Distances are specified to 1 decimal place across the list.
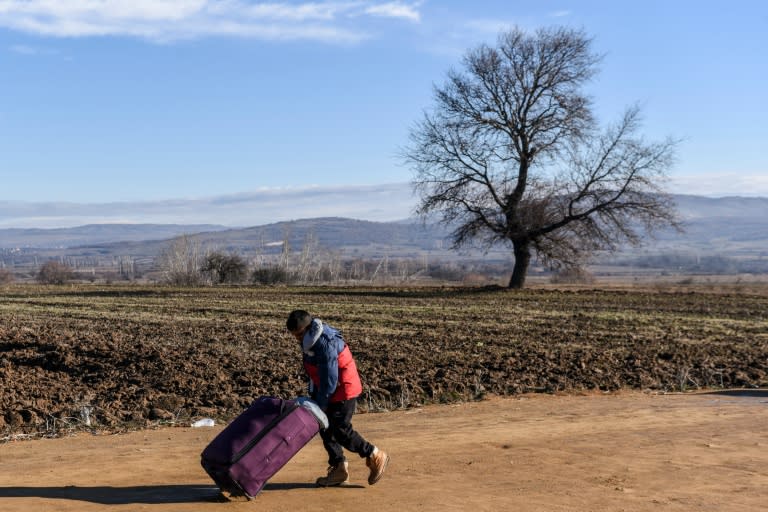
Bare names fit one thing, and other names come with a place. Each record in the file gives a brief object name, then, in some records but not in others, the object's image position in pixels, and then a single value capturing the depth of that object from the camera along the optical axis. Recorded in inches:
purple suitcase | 329.1
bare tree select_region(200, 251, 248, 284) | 2551.7
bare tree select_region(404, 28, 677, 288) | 1737.2
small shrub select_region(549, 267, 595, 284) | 1788.9
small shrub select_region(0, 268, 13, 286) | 3575.3
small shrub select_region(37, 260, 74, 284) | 2947.8
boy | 339.3
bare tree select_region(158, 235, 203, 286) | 2588.6
